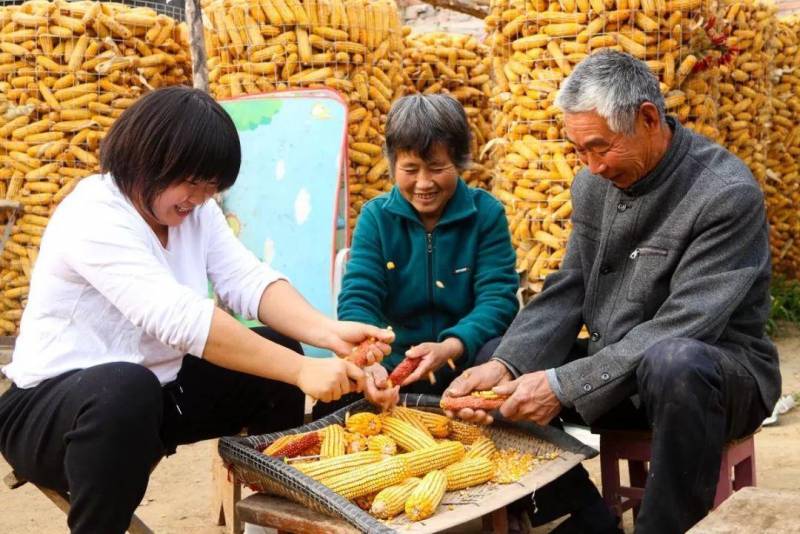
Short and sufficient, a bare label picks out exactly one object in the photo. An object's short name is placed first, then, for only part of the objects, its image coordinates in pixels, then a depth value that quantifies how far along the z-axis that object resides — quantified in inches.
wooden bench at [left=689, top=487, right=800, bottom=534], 90.4
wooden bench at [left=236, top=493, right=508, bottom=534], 107.8
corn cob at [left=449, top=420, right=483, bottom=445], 139.0
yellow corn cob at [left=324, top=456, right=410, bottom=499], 116.3
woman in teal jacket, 154.7
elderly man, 116.8
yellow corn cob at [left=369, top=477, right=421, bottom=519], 113.7
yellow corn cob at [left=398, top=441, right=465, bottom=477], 123.0
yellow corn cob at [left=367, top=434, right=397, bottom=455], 128.6
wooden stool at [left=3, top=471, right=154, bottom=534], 123.1
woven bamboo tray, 107.6
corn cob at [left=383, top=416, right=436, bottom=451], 130.5
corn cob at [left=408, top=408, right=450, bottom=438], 138.5
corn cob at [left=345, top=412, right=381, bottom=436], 133.3
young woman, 113.0
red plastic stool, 127.9
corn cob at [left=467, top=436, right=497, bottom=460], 131.4
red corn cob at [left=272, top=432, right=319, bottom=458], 124.3
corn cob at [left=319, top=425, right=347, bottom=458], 126.3
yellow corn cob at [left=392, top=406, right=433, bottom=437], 136.5
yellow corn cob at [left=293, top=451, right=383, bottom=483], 117.6
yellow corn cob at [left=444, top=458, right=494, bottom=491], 122.6
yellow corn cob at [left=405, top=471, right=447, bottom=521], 112.9
